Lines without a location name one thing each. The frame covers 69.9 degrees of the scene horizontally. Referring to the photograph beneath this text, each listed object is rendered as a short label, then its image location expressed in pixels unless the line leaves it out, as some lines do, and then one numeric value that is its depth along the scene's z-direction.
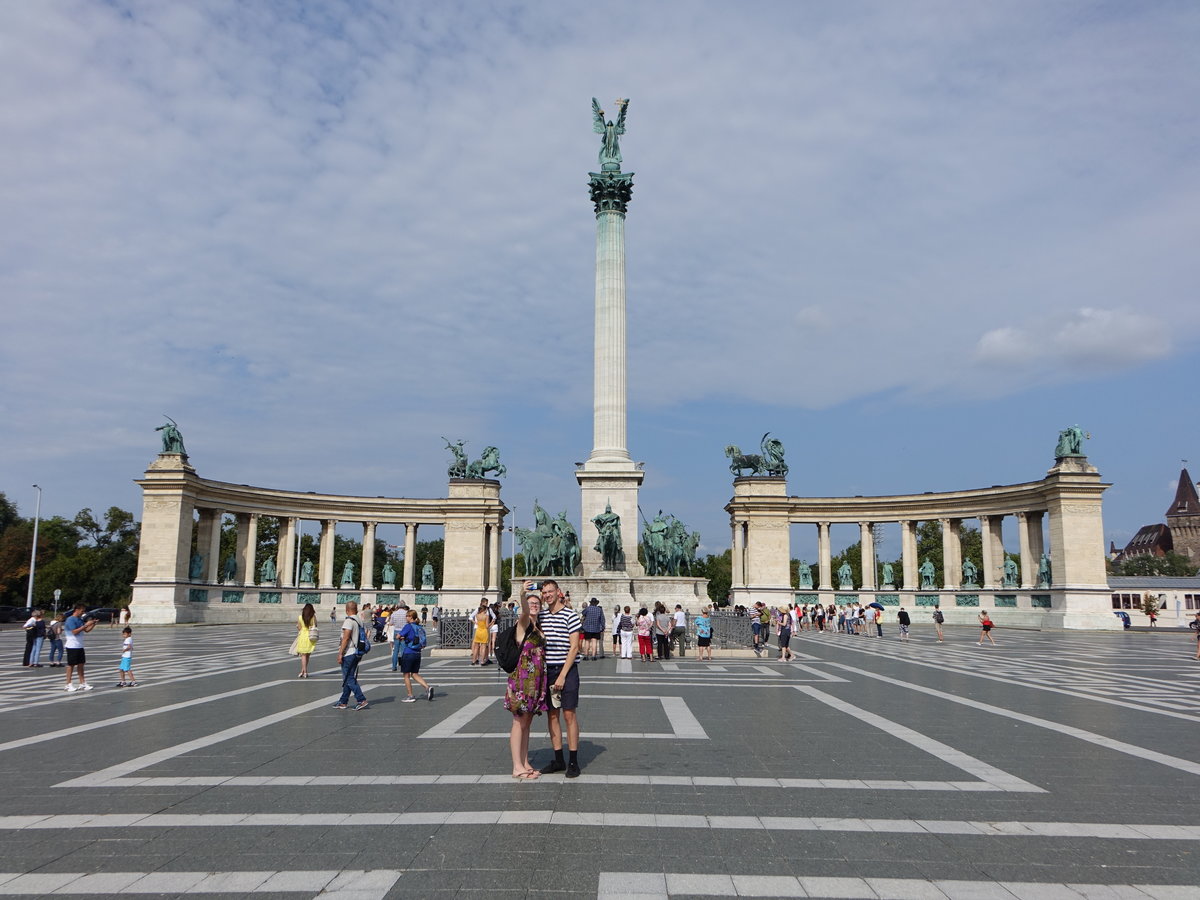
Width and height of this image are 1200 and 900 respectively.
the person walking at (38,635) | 25.67
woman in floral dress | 9.50
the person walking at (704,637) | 27.33
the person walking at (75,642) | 19.08
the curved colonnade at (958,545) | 61.50
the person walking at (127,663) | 20.05
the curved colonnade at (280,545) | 63.22
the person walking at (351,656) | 15.55
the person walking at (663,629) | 27.88
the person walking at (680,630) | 29.12
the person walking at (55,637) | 25.94
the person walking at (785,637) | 27.67
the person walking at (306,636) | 19.86
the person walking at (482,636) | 25.12
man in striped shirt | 9.76
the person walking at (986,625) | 38.41
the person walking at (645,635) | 27.12
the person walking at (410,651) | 16.69
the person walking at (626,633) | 27.58
